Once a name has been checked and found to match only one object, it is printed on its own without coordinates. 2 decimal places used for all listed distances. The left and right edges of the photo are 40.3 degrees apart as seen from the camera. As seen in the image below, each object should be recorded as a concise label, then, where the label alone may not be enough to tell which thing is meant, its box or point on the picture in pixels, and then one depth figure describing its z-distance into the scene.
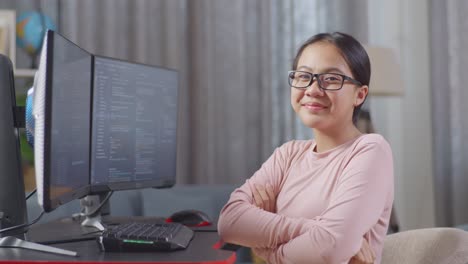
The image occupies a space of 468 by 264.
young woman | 1.38
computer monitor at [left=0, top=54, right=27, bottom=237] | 1.32
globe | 3.49
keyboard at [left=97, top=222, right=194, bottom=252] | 1.22
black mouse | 1.77
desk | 1.12
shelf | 3.34
